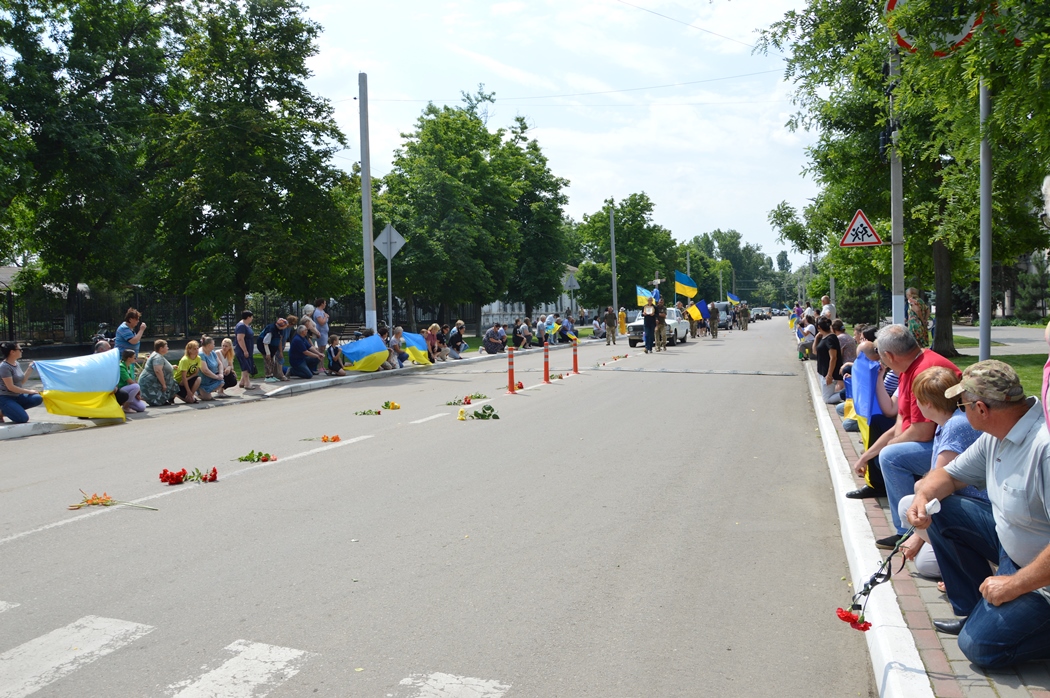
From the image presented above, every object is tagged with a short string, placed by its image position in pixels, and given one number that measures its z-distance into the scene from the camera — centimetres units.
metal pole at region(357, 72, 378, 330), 2466
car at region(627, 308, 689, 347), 3878
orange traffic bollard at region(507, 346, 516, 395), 1747
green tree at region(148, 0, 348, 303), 2667
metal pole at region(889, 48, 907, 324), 1381
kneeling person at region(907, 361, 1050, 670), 373
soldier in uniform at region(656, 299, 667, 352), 3403
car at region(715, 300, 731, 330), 6581
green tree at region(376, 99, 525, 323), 4278
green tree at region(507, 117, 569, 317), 5941
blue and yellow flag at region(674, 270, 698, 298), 4441
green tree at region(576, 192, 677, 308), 7388
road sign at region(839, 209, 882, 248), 1401
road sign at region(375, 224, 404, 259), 2453
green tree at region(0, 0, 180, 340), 2798
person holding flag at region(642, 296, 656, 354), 3325
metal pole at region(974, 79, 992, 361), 655
